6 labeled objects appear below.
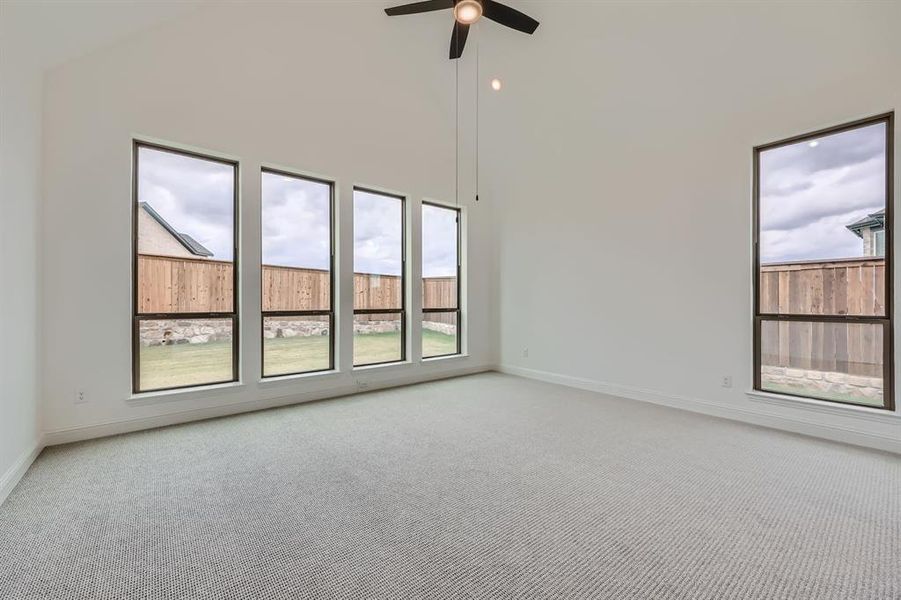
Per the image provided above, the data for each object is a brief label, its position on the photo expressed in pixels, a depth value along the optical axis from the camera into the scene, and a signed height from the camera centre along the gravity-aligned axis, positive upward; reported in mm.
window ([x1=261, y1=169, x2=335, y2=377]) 4367 +299
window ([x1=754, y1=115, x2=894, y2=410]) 3271 +316
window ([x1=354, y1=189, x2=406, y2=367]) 5082 +279
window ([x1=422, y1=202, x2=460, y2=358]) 5816 +295
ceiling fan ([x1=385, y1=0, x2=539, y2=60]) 3139 +2427
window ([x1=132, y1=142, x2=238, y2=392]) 3635 +295
